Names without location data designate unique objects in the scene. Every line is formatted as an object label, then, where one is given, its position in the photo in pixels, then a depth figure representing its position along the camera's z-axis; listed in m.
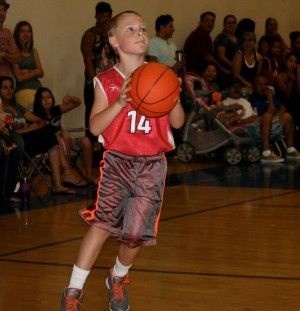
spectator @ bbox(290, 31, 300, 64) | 15.27
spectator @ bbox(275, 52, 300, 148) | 13.00
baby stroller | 11.38
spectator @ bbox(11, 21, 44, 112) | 9.81
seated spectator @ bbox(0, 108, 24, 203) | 8.20
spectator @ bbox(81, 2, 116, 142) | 10.56
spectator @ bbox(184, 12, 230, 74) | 13.05
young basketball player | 4.42
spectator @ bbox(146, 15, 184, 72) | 11.94
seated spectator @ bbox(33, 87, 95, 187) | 9.05
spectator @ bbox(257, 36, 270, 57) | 14.65
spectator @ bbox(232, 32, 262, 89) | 12.88
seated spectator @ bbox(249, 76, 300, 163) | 11.98
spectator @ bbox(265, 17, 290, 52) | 15.14
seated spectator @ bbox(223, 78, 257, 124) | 11.91
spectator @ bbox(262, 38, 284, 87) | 13.84
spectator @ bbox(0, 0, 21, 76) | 9.54
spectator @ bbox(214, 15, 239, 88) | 13.30
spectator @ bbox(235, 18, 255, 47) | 14.38
